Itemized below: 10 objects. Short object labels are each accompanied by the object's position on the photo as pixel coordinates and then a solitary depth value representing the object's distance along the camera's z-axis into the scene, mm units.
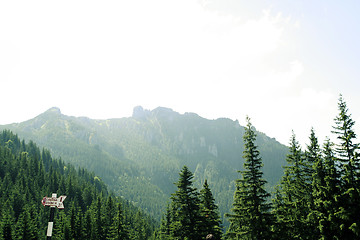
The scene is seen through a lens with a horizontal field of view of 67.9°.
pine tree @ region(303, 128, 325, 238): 25547
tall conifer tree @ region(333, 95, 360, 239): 22930
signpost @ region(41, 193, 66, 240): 15812
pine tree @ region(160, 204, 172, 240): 45878
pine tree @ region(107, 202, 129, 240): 44438
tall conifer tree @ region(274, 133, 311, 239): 27016
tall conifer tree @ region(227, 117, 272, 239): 24438
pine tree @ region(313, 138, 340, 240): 24203
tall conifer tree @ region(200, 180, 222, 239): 28953
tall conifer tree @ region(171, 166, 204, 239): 28109
